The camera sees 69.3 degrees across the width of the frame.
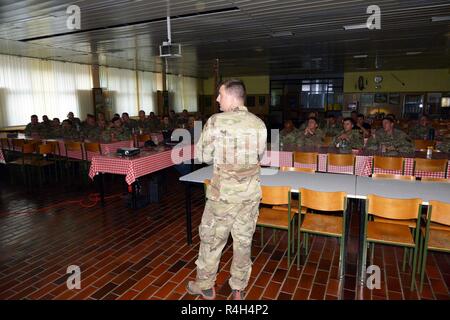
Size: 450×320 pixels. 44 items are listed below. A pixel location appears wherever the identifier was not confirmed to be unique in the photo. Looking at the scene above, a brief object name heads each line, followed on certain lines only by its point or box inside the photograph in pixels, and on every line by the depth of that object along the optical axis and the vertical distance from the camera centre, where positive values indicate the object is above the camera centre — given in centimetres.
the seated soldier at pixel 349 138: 571 -51
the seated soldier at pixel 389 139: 540 -53
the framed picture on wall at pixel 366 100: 1492 +42
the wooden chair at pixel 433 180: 333 -73
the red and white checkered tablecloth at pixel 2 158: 600 -83
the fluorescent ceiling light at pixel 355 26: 583 +148
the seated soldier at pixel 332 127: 792 -47
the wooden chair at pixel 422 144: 613 -66
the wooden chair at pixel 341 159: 486 -74
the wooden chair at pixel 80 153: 621 -81
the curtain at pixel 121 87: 1187 +92
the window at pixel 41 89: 888 +69
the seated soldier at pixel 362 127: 669 -39
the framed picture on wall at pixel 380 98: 1459 +50
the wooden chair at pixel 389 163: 462 -76
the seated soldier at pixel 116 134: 663 -46
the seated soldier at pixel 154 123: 995 -38
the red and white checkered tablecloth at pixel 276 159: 549 -82
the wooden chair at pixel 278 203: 300 -86
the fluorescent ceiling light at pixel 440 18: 527 +146
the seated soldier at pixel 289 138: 625 -54
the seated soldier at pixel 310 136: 614 -51
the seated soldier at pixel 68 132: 745 -47
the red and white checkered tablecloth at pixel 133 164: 456 -77
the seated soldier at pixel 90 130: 733 -43
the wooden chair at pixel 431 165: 441 -76
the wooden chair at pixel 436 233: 249 -107
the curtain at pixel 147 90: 1365 +88
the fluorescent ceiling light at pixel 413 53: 896 +155
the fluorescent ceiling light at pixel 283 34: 647 +153
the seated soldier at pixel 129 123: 930 -34
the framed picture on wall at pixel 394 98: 1435 +47
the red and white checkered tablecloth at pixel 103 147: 608 -69
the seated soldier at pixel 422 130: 790 -53
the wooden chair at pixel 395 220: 300 -104
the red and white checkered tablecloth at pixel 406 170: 471 -90
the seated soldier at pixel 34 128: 816 -40
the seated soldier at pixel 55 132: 775 -48
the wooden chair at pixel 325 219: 281 -94
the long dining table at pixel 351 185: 289 -75
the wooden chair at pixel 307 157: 510 -75
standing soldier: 228 -47
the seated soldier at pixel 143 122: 984 -33
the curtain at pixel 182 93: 1556 +91
